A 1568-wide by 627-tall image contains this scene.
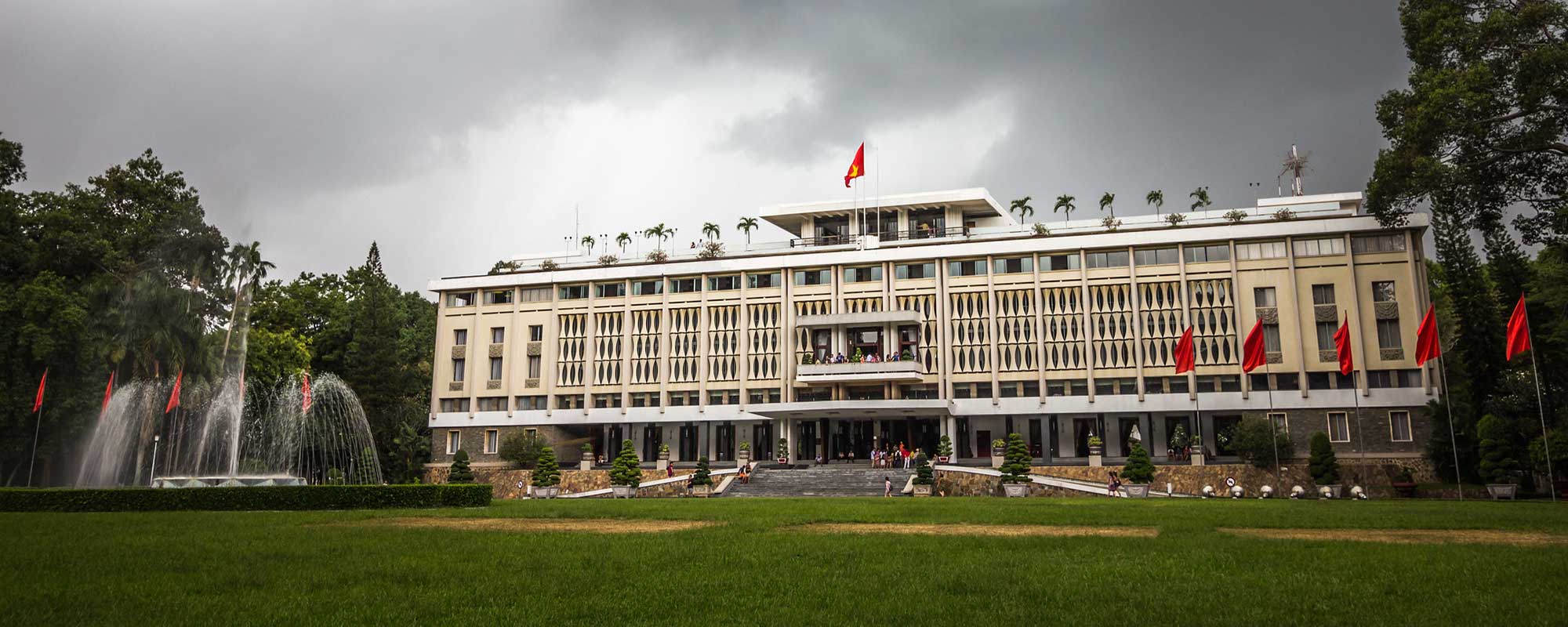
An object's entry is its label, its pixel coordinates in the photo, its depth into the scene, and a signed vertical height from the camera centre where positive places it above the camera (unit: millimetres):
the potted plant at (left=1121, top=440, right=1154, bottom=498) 39219 -803
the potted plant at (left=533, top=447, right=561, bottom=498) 49062 -920
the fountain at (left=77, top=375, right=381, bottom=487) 43094 +1070
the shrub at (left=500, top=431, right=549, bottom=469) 57188 +381
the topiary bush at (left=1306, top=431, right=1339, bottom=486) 41906 -512
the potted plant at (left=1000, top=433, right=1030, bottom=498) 40812 -667
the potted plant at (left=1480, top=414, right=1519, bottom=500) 35875 -246
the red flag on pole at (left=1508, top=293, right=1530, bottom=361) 32438 +3617
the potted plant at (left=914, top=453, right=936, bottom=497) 42062 -1033
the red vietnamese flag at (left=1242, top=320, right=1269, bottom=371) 43125 +4266
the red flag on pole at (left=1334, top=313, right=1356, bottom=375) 40219 +4048
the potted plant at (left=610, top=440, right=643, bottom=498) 45312 -908
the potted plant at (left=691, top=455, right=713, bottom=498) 44781 -1146
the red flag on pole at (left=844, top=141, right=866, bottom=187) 55656 +15589
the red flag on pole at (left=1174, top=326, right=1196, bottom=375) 44906 +4237
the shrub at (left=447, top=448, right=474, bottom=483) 50094 -596
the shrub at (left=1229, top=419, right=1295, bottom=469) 46281 +348
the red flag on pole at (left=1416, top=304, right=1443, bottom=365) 36656 +3855
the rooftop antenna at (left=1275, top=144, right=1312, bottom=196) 61562 +16989
